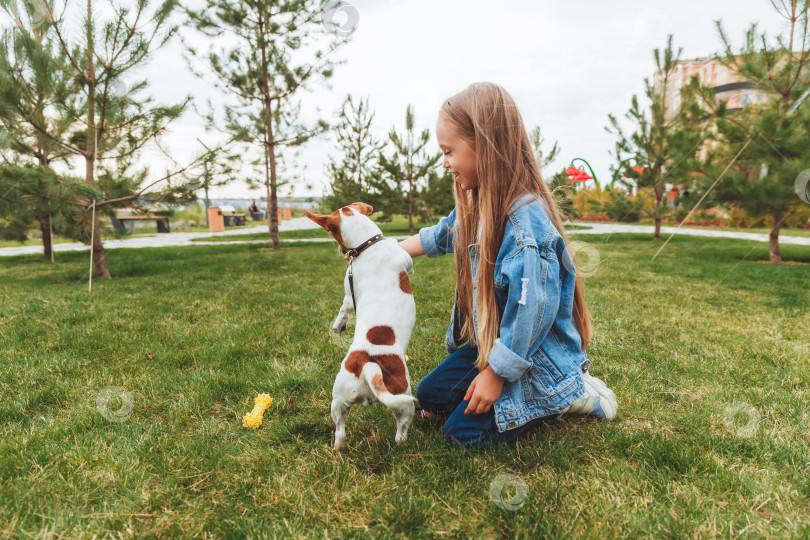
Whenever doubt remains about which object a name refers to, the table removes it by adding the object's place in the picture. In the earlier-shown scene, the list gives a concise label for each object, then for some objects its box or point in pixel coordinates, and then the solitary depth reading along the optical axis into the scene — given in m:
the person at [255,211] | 27.28
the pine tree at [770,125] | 6.26
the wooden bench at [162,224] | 18.76
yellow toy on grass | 2.02
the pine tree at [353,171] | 13.17
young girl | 1.58
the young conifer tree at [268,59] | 8.52
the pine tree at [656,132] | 10.76
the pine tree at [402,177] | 12.82
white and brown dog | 1.57
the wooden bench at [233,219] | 23.31
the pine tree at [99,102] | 5.26
